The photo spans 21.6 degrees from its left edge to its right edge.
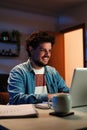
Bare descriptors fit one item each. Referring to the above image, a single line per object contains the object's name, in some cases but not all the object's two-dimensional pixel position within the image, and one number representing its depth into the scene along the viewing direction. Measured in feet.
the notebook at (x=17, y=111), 3.70
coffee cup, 4.00
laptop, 4.42
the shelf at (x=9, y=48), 15.44
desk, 3.02
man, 5.76
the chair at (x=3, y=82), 13.21
